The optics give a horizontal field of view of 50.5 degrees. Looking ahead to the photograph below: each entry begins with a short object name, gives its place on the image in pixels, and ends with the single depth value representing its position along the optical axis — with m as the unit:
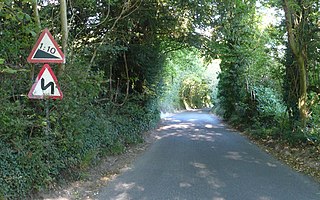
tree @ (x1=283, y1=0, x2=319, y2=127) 12.36
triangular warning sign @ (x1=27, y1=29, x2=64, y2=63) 6.33
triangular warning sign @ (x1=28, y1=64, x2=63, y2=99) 6.34
